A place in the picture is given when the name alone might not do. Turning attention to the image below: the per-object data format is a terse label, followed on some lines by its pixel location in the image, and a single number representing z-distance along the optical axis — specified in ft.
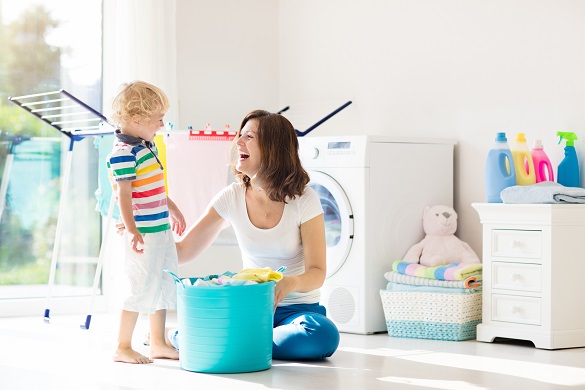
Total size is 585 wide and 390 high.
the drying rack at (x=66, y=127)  12.95
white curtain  14.70
